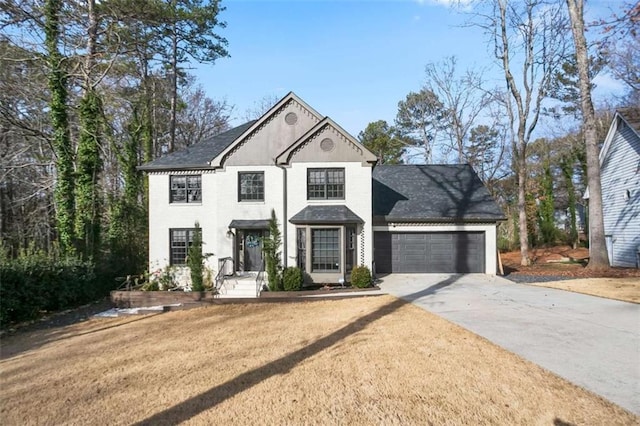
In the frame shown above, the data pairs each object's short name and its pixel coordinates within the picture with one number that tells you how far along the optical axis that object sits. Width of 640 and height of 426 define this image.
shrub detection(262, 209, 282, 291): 14.87
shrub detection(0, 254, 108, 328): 12.66
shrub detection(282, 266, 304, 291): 14.84
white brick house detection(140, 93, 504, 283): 16.31
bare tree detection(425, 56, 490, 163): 33.84
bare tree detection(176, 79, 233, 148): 32.72
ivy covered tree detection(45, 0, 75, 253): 16.98
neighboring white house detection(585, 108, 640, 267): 19.31
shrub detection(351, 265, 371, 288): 14.95
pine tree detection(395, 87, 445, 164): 38.06
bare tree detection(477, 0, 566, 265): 22.72
